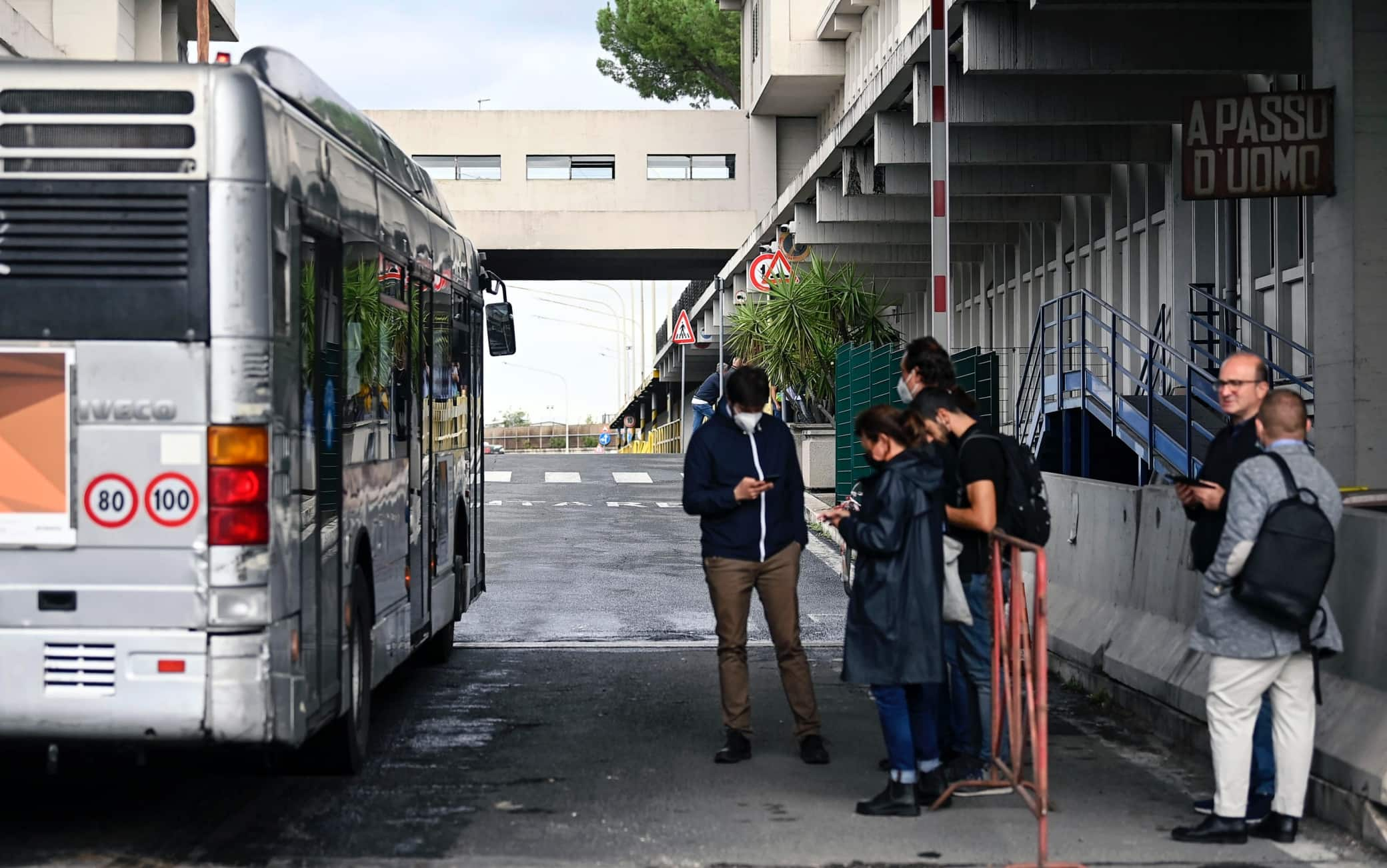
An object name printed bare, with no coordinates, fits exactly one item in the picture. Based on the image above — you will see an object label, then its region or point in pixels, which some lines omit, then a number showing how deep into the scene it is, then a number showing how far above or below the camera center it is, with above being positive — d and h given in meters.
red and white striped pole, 14.47 +1.73
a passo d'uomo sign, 13.52 +1.79
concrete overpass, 54.88 +6.48
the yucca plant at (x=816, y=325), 32.31 +1.27
